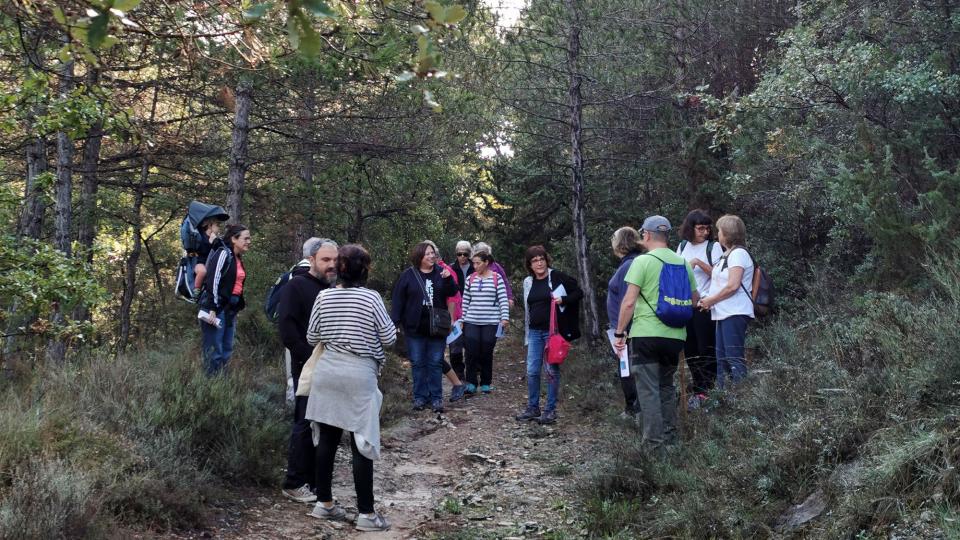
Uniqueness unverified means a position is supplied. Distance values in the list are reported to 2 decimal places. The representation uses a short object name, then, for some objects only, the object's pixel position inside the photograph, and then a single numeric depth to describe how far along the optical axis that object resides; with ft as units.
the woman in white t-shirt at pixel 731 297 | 25.66
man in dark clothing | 21.59
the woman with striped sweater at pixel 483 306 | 36.19
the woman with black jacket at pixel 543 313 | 31.86
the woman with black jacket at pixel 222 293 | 26.91
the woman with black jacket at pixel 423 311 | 34.09
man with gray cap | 22.33
